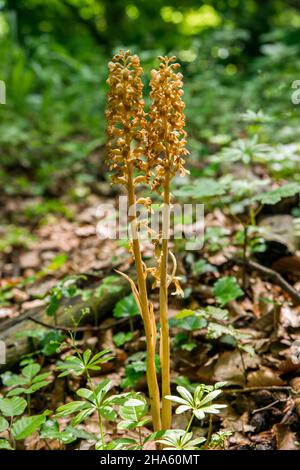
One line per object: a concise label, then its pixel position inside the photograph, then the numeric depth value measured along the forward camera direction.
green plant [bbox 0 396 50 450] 0.57
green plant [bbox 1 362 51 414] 0.62
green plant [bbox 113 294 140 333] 0.76
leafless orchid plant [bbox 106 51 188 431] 0.54
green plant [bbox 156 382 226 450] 0.54
